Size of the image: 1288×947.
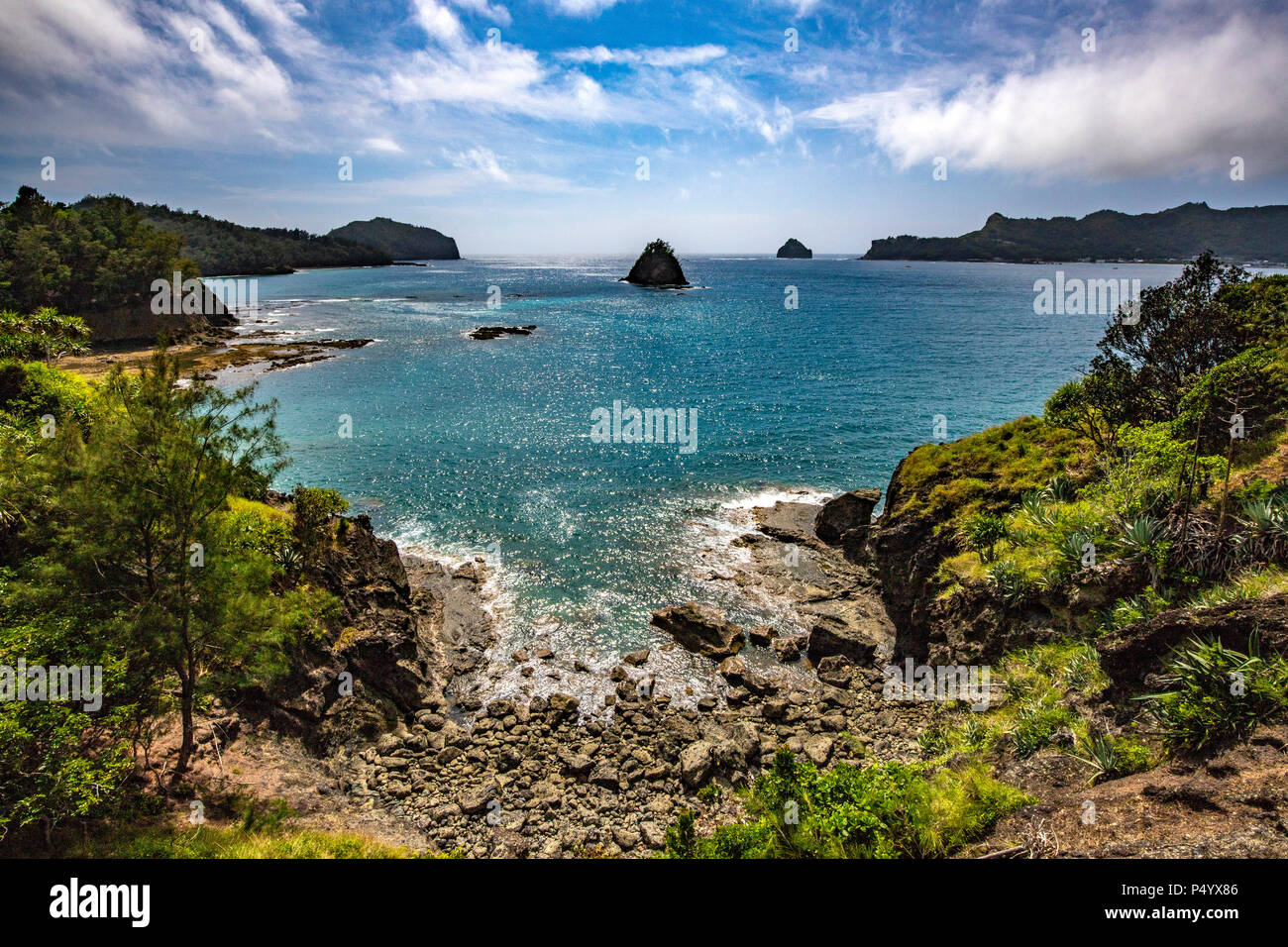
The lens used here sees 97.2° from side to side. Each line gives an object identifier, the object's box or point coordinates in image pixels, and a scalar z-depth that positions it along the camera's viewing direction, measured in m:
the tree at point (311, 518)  21.73
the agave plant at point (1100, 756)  12.70
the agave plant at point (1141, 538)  16.86
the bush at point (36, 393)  23.38
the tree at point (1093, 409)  24.00
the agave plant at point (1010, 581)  19.72
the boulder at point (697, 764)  18.52
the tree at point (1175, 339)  23.45
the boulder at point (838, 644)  24.92
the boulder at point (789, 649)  25.42
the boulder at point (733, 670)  24.14
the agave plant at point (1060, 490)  23.11
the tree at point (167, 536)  11.97
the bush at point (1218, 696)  11.19
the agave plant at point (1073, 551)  18.50
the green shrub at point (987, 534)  22.38
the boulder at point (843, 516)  34.75
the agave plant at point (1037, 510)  21.77
